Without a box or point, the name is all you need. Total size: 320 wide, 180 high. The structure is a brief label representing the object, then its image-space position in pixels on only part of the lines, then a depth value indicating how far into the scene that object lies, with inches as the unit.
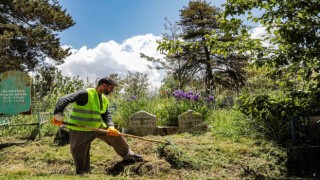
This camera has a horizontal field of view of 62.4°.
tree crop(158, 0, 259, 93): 677.6
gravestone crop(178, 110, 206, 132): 255.4
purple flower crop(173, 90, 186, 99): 284.1
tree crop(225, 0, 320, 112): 142.9
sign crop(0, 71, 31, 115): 278.3
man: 172.9
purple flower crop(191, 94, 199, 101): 280.4
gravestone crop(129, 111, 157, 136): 254.7
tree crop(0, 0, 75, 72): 598.3
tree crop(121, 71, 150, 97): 395.5
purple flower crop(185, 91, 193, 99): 282.1
